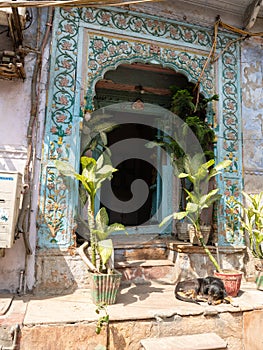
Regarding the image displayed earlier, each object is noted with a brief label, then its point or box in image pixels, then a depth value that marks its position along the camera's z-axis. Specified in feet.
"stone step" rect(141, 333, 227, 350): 8.55
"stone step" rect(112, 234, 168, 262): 13.64
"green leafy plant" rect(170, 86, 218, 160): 14.08
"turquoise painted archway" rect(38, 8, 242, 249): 11.96
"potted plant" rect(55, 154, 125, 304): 10.08
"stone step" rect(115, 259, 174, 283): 12.81
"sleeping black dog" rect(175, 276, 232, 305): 10.64
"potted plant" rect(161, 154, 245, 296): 11.48
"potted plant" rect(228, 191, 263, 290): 12.81
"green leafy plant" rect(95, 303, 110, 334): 8.82
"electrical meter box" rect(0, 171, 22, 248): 10.00
